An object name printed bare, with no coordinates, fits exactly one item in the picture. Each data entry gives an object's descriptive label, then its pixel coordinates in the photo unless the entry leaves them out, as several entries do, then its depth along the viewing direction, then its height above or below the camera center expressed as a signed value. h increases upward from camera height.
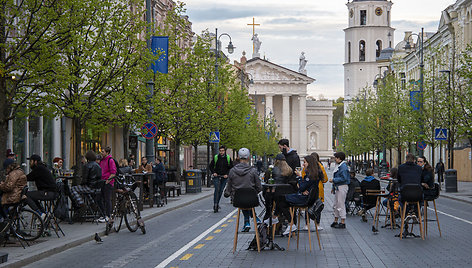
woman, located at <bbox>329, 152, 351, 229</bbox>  20.45 -1.08
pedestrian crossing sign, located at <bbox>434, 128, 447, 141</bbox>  42.09 +0.18
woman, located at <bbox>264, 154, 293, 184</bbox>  17.59 -0.63
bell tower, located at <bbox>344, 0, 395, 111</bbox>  159.25 +17.66
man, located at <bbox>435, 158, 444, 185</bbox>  48.62 -1.58
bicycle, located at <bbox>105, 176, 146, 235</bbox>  18.41 -1.46
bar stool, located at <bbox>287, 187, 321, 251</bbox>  15.98 -1.09
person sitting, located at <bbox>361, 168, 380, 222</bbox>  22.44 -1.24
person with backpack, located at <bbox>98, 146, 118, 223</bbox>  20.39 -0.85
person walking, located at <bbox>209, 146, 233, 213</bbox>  26.73 -0.88
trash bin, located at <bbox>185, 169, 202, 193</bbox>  40.28 -1.82
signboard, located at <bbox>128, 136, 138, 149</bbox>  38.84 -0.04
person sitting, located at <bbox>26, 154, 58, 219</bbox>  17.30 -0.78
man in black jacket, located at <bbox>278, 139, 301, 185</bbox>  18.98 -0.34
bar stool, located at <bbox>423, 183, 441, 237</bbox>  19.03 -1.20
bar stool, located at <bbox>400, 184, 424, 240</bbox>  17.58 -1.09
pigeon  17.08 -1.88
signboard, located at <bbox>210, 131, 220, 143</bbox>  47.25 +0.18
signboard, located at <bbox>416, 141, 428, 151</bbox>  49.46 -0.39
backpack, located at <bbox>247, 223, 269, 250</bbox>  15.49 -1.72
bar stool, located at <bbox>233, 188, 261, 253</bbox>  15.37 -1.02
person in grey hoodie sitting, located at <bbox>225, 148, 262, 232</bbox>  15.72 -0.68
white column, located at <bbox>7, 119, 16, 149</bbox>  31.20 +0.14
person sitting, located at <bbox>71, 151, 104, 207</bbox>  20.72 -0.87
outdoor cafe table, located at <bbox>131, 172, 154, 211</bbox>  28.19 -1.35
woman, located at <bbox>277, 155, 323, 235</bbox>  16.02 -0.90
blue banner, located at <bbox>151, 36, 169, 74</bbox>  28.69 +2.88
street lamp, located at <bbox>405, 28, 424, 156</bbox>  48.50 +1.96
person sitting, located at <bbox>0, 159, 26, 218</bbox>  15.69 -0.79
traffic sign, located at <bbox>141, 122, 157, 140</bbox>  28.72 +0.32
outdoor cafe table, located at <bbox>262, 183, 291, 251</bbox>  16.25 -1.00
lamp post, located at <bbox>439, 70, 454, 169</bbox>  42.12 +0.29
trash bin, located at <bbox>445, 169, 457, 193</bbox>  41.69 -2.06
